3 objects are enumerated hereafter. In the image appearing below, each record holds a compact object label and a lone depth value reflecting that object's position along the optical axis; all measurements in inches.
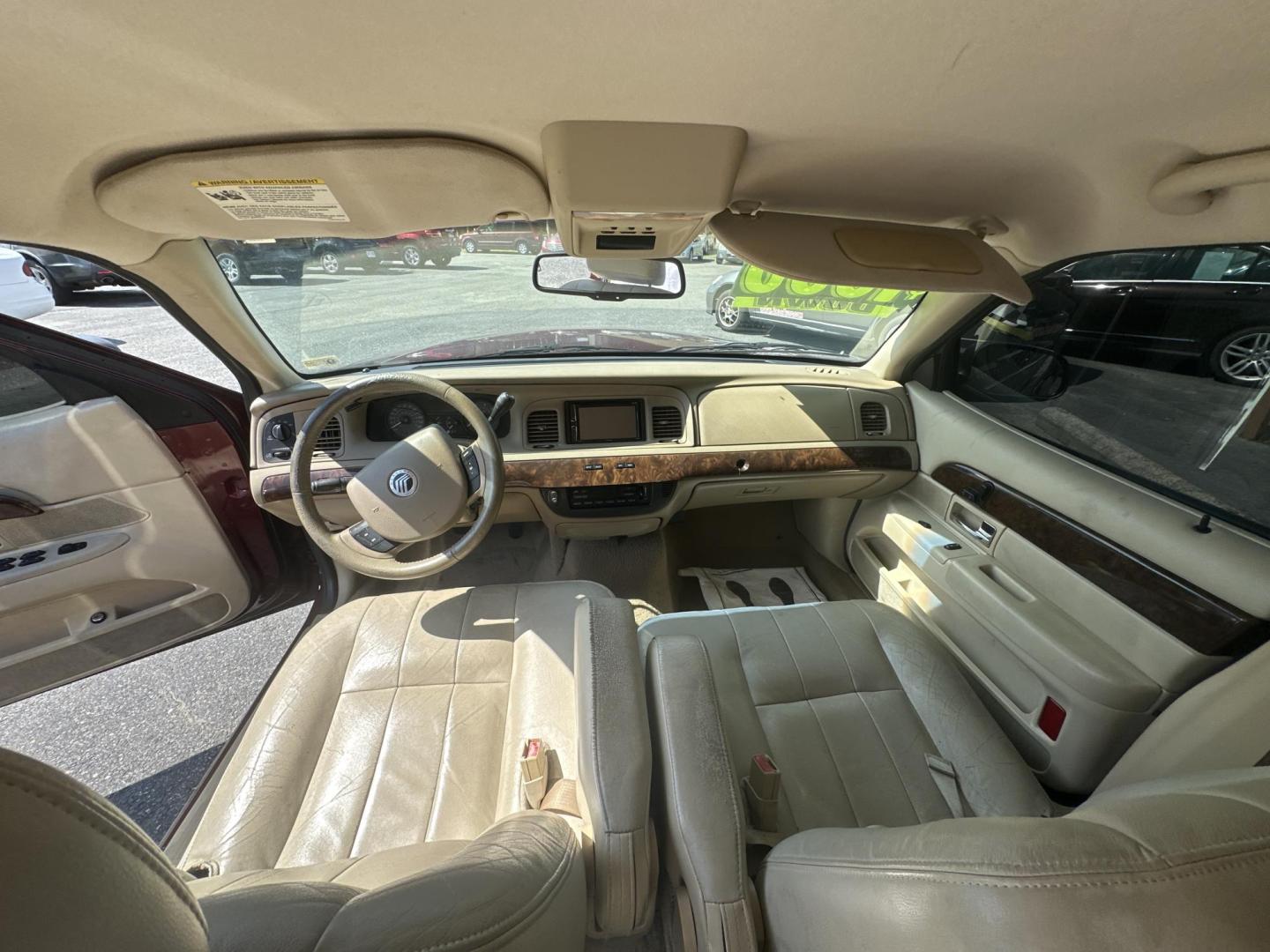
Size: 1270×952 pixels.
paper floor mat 93.7
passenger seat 20.4
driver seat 32.3
